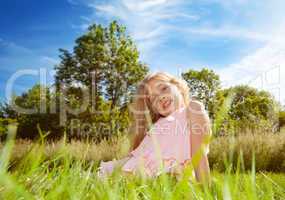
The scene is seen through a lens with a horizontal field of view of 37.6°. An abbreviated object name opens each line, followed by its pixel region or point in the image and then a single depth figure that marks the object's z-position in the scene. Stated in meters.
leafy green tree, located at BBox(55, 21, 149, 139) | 18.66
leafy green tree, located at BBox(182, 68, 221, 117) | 21.11
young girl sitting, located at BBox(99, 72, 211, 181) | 3.71
